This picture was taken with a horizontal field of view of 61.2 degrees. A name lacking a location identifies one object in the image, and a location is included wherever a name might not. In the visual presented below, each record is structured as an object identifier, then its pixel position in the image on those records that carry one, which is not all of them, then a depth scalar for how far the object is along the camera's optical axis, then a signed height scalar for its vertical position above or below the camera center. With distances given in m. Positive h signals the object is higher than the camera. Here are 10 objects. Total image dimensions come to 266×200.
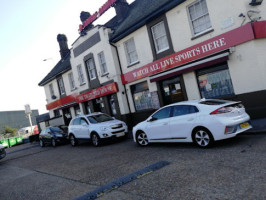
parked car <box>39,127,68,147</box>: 15.96 -0.83
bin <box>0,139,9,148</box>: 27.28 -0.90
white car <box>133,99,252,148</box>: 6.73 -0.91
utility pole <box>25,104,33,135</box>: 30.69 +2.81
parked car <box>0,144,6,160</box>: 12.79 -0.94
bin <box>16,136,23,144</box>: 29.42 -1.00
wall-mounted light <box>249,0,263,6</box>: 9.58 +3.29
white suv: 11.44 -0.70
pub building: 10.06 +2.45
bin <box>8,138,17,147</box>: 28.44 -1.01
